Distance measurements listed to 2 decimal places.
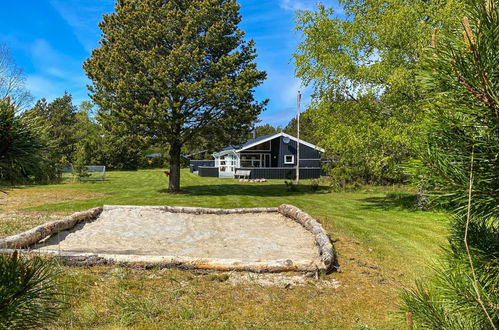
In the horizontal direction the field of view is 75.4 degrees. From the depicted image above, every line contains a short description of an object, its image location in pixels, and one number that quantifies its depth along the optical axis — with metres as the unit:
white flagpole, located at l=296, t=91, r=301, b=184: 27.68
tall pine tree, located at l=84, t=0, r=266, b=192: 17.89
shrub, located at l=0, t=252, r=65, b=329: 1.42
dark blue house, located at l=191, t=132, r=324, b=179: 36.78
